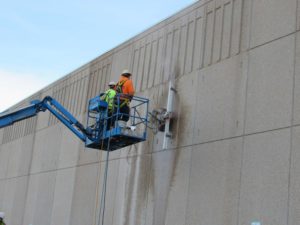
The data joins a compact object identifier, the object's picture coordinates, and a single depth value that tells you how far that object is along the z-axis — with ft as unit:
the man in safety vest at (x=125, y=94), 48.49
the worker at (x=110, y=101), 48.60
